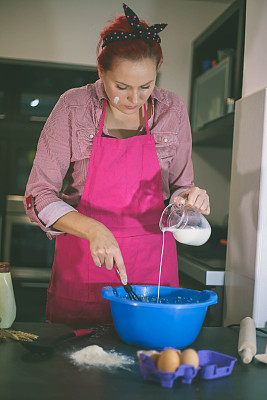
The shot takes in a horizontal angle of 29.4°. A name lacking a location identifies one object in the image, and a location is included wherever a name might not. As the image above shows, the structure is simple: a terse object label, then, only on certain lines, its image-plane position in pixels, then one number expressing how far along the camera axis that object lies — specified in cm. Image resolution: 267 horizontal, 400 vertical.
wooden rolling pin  118
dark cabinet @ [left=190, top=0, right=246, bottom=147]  251
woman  151
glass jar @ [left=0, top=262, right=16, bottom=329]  134
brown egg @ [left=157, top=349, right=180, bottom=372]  98
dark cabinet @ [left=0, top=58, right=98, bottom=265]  350
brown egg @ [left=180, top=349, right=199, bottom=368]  101
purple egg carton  99
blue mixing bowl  119
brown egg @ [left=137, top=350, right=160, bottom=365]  101
